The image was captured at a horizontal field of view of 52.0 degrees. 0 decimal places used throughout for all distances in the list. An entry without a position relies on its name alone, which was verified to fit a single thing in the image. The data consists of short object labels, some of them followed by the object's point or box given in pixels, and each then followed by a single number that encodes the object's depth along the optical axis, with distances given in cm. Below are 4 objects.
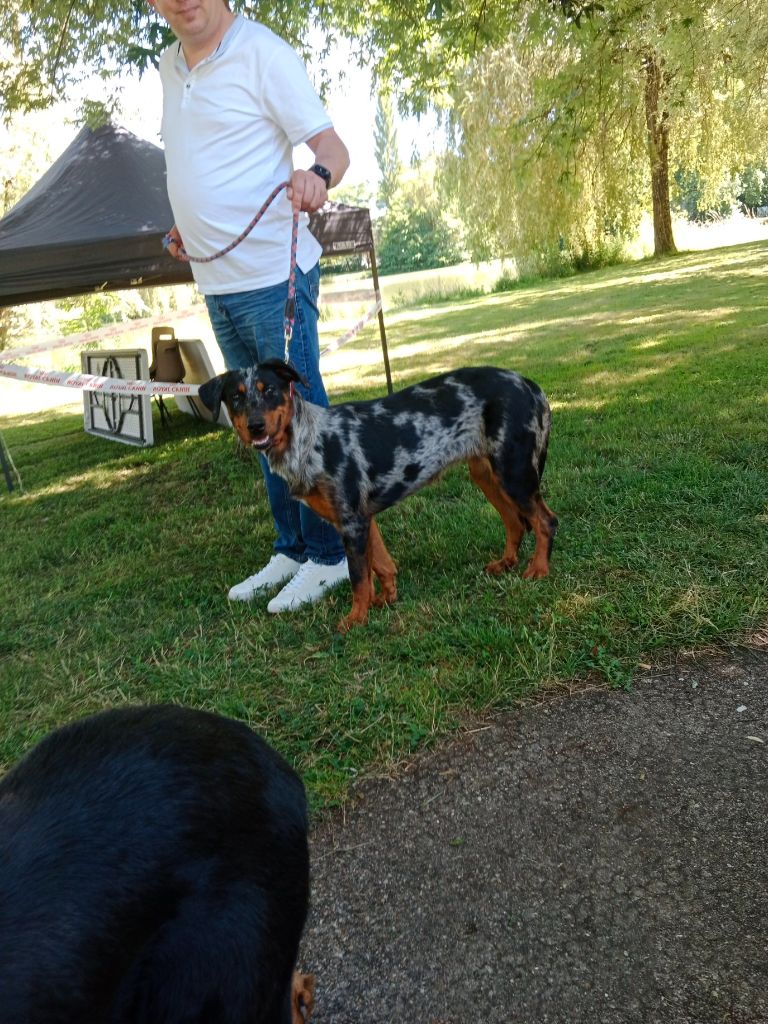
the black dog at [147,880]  109
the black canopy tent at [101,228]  778
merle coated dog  379
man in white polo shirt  341
